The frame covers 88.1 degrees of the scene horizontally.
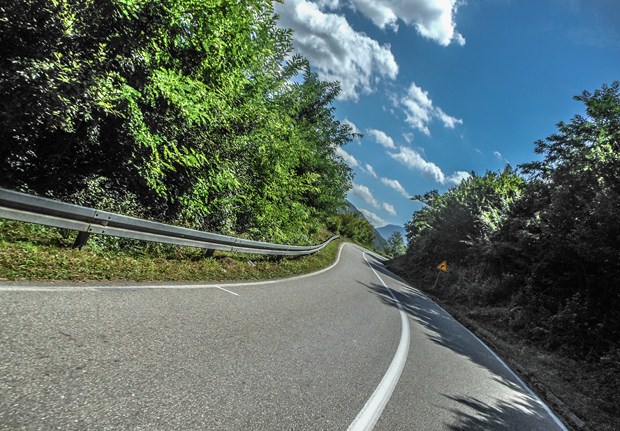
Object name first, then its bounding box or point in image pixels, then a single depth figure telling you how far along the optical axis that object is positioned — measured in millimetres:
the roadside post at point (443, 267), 21059
